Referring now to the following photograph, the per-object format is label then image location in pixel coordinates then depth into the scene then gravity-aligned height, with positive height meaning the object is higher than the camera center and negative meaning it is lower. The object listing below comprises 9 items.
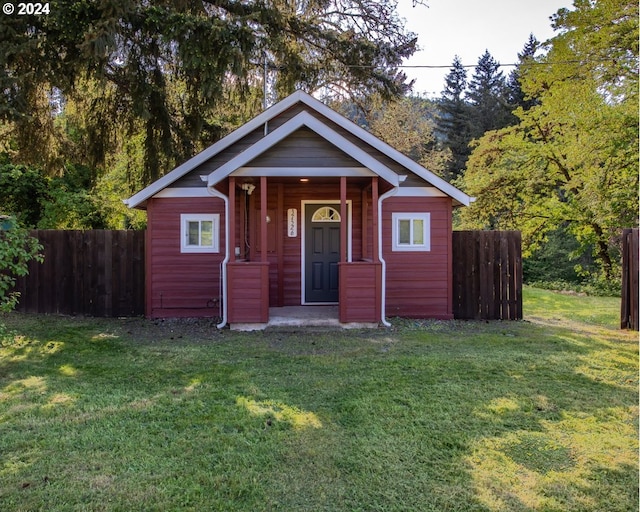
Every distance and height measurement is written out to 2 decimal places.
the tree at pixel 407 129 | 19.66 +5.89
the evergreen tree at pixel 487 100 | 29.62 +11.43
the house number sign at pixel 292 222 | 9.16 +0.67
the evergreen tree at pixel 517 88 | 28.87 +11.60
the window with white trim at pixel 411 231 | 8.84 +0.47
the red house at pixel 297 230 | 8.62 +0.49
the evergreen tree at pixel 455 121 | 30.59 +10.10
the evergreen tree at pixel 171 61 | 7.32 +3.92
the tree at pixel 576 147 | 10.53 +3.24
